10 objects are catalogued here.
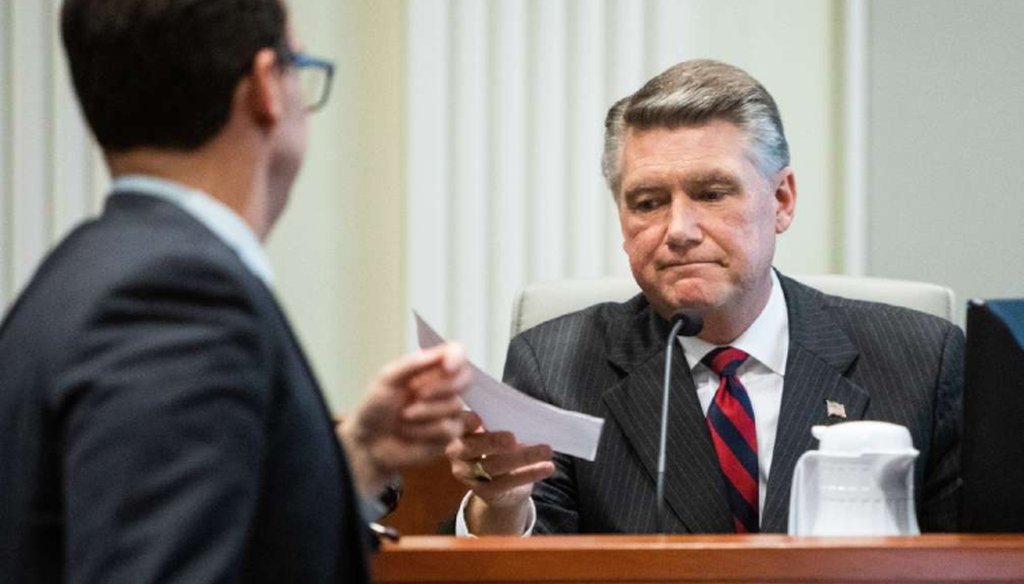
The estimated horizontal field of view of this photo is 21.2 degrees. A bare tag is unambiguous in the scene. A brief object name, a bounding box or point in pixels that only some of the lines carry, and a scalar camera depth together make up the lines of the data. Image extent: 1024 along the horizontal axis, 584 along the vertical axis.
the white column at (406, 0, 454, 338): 6.32
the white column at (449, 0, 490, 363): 6.32
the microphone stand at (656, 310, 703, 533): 3.97
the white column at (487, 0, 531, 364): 6.33
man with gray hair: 4.49
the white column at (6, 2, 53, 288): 6.31
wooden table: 3.18
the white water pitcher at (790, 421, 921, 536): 3.55
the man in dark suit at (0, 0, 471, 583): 2.02
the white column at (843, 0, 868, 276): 6.33
